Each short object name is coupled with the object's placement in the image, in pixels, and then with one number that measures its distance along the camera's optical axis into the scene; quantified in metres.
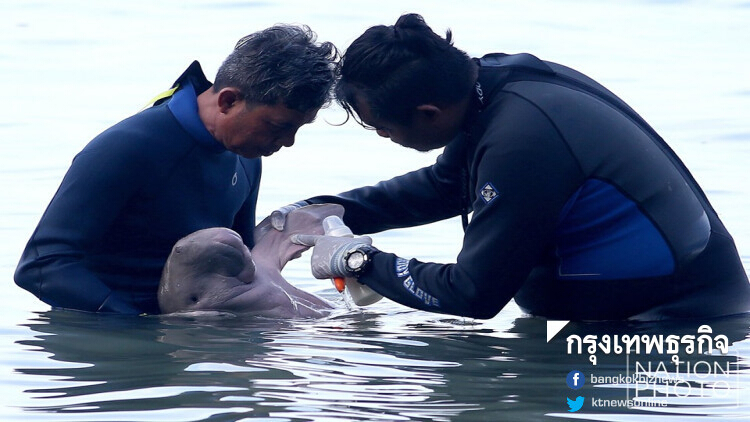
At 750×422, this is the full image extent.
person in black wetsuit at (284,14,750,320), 10.53
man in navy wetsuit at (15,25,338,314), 11.18
